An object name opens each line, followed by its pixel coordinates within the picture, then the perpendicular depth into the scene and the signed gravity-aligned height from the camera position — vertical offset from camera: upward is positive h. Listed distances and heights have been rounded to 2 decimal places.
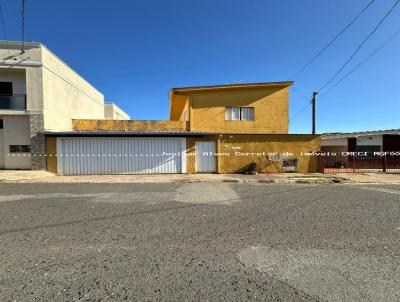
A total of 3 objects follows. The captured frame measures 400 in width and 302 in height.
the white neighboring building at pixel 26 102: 15.08 +3.45
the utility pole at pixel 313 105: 24.33 +4.74
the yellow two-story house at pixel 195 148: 14.66 +0.30
